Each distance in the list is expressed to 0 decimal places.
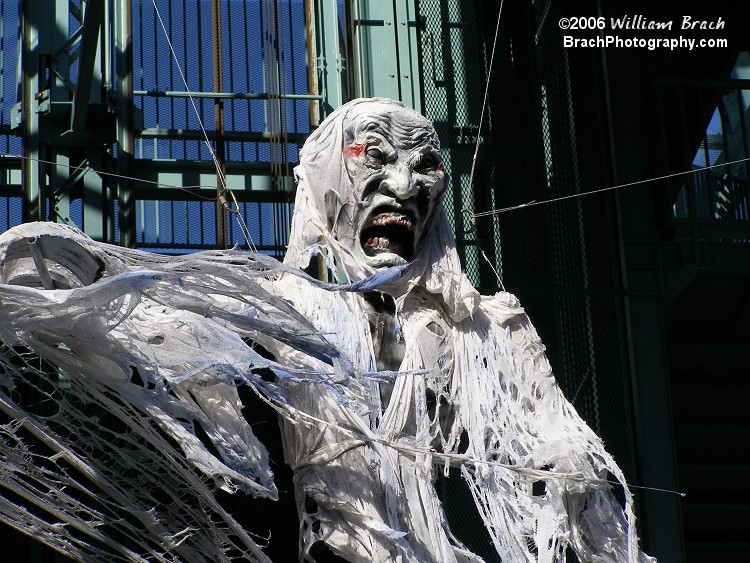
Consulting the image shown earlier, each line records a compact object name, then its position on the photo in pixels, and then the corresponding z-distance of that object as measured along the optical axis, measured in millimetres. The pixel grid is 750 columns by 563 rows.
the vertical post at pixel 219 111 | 13260
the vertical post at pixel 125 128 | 12993
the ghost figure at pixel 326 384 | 7777
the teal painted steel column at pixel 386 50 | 13138
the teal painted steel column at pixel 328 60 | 13903
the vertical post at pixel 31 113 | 12810
